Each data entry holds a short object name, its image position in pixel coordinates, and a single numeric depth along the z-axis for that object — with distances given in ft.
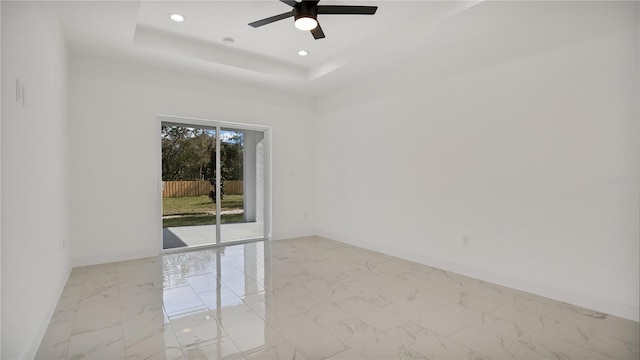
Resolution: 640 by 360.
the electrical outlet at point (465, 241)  12.46
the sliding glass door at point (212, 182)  15.94
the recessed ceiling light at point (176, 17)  11.23
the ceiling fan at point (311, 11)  9.08
